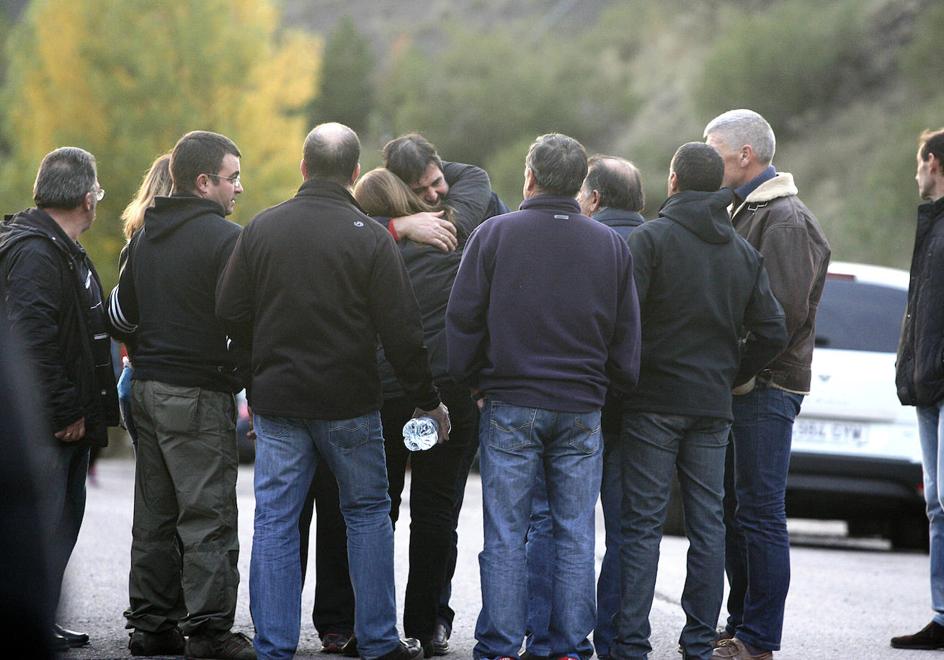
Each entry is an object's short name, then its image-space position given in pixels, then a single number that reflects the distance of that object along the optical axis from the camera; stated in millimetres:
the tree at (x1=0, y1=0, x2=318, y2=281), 56219
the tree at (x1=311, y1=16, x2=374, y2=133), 141250
